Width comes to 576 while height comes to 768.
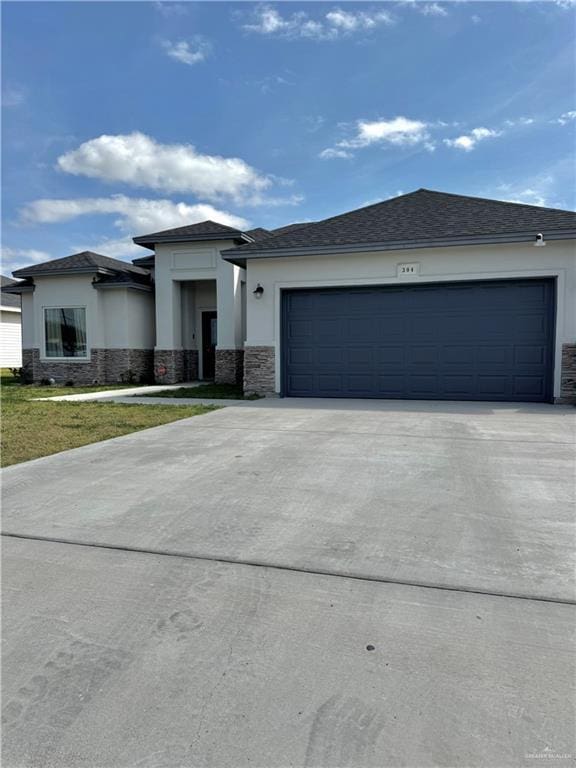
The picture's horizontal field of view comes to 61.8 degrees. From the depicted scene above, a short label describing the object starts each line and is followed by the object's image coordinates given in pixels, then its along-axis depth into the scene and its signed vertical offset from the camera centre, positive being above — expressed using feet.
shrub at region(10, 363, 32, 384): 57.16 -2.97
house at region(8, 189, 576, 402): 33.04 +3.54
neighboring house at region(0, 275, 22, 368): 84.04 +3.12
